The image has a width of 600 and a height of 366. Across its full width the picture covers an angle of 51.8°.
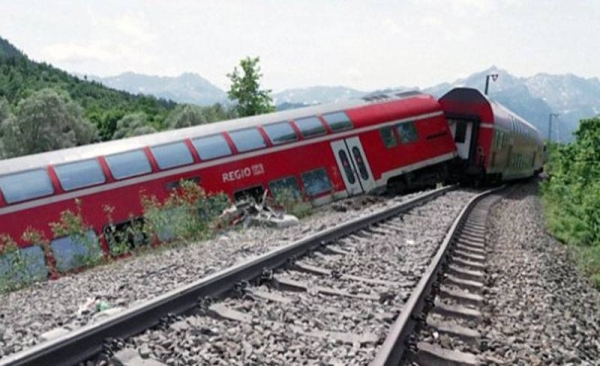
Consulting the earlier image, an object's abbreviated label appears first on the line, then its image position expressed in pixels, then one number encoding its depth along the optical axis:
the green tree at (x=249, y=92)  55.31
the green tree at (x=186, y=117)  66.62
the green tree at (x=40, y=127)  53.69
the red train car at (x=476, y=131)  22.28
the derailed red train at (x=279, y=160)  11.59
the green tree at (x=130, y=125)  66.37
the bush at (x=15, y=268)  8.46
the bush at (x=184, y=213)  11.21
